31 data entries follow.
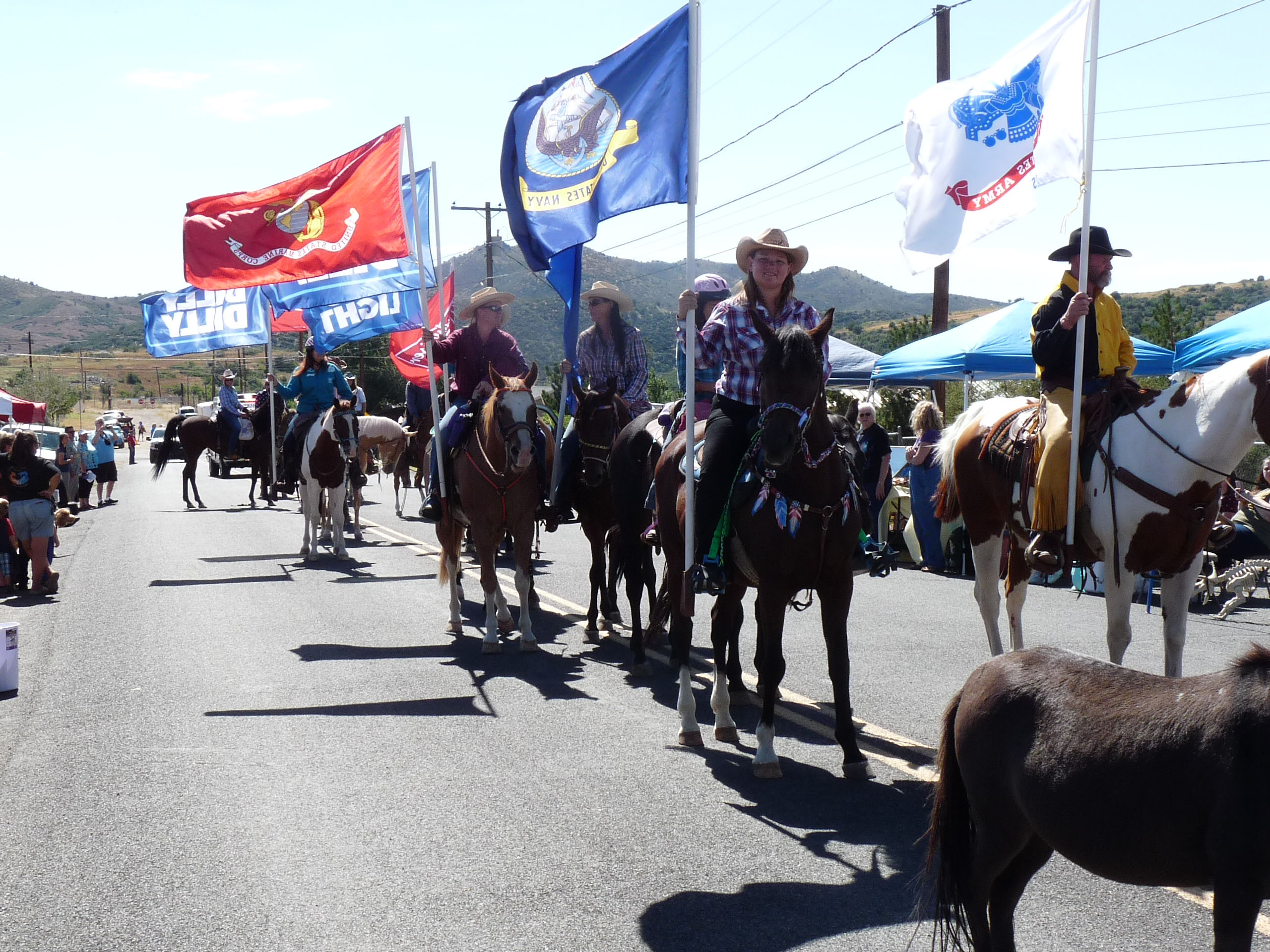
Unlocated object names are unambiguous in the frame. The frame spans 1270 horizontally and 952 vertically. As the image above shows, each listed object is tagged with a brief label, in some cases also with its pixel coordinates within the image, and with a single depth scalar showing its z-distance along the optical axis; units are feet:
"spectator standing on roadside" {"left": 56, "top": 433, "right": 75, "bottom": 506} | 82.17
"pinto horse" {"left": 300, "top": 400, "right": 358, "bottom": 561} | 53.83
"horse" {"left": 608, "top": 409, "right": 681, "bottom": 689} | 29.22
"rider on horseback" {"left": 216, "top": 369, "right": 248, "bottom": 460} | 88.33
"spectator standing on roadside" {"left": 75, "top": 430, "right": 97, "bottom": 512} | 89.30
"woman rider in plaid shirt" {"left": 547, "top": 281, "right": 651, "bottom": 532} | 32.99
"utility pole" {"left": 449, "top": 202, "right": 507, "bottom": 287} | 160.56
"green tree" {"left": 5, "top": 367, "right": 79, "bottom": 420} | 291.17
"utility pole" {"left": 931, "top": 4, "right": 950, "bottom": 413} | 69.00
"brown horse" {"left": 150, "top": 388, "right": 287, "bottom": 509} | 81.05
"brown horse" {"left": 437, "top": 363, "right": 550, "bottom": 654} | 30.55
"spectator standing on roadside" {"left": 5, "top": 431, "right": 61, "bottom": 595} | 43.80
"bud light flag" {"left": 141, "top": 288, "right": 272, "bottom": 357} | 61.00
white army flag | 24.13
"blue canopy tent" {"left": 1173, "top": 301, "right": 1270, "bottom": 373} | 40.68
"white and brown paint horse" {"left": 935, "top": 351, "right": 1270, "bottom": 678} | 21.33
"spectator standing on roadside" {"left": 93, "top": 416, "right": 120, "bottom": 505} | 92.53
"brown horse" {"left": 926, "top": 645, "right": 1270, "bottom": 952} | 9.43
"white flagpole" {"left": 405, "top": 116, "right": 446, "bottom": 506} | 33.47
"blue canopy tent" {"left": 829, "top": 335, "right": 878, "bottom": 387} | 65.92
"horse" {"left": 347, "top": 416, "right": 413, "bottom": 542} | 75.51
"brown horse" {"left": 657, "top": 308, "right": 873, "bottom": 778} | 19.03
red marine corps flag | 40.06
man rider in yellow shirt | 23.48
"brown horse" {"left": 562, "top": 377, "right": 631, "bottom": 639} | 32.07
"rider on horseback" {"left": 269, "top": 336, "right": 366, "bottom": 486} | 56.18
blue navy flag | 25.02
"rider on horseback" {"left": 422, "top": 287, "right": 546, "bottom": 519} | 35.35
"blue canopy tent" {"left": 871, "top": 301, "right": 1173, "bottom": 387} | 49.21
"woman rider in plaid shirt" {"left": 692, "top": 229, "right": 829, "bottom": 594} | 21.33
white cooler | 26.71
